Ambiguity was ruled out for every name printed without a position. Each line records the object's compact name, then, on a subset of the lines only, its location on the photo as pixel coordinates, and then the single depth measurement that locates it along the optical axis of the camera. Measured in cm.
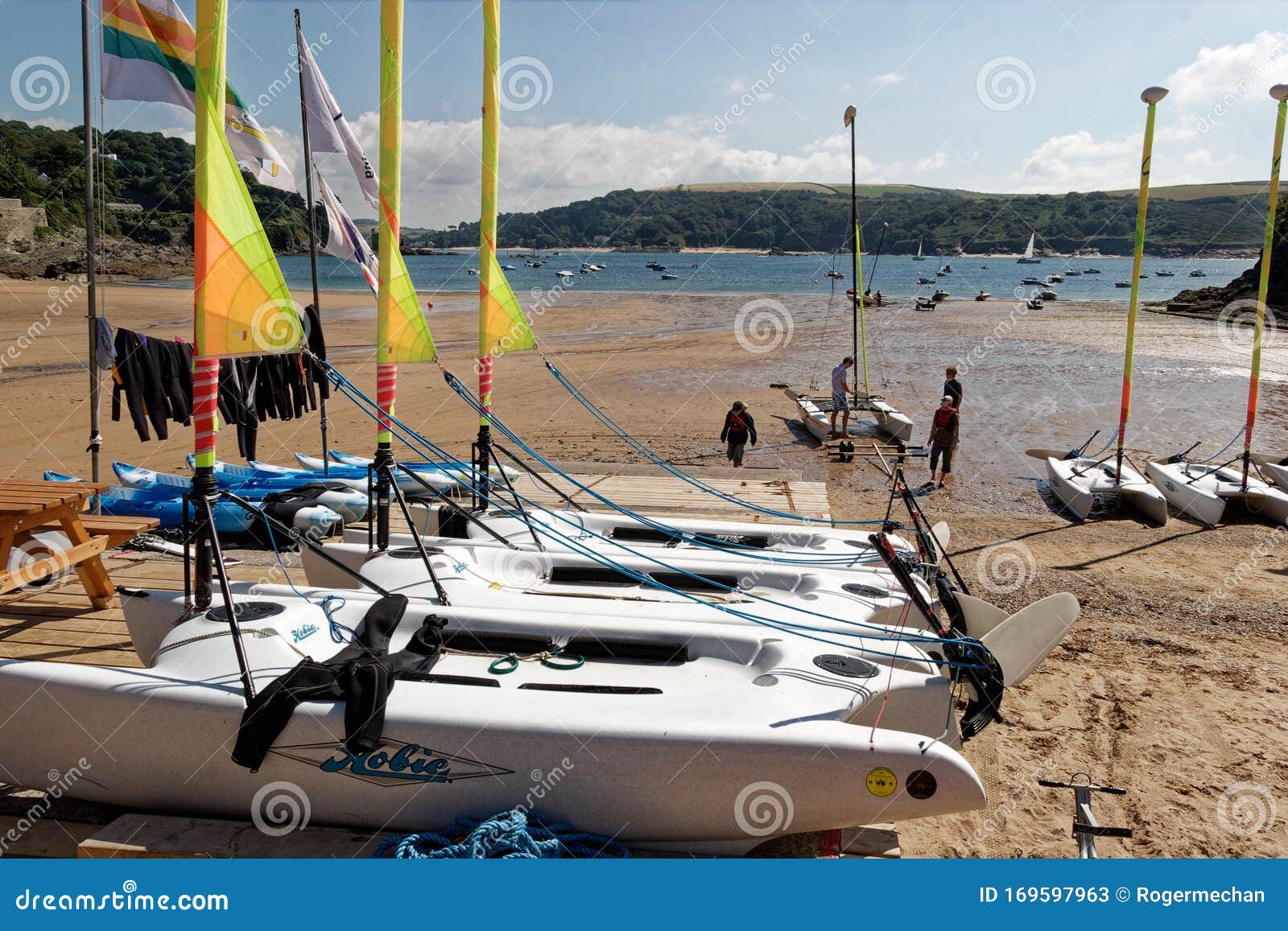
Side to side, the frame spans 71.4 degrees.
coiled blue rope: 445
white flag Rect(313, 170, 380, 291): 1034
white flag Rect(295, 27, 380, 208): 1037
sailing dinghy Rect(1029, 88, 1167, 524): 1215
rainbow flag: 723
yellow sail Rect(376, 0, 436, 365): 723
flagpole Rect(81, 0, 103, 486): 783
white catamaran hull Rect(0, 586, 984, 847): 466
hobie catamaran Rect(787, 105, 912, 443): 1817
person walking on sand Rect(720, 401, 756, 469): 1473
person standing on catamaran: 1766
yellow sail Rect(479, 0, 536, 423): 887
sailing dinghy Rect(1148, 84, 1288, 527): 1261
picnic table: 652
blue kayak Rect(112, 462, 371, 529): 1065
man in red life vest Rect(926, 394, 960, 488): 1502
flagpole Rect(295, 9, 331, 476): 1030
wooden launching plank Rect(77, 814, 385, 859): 455
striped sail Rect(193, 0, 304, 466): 514
